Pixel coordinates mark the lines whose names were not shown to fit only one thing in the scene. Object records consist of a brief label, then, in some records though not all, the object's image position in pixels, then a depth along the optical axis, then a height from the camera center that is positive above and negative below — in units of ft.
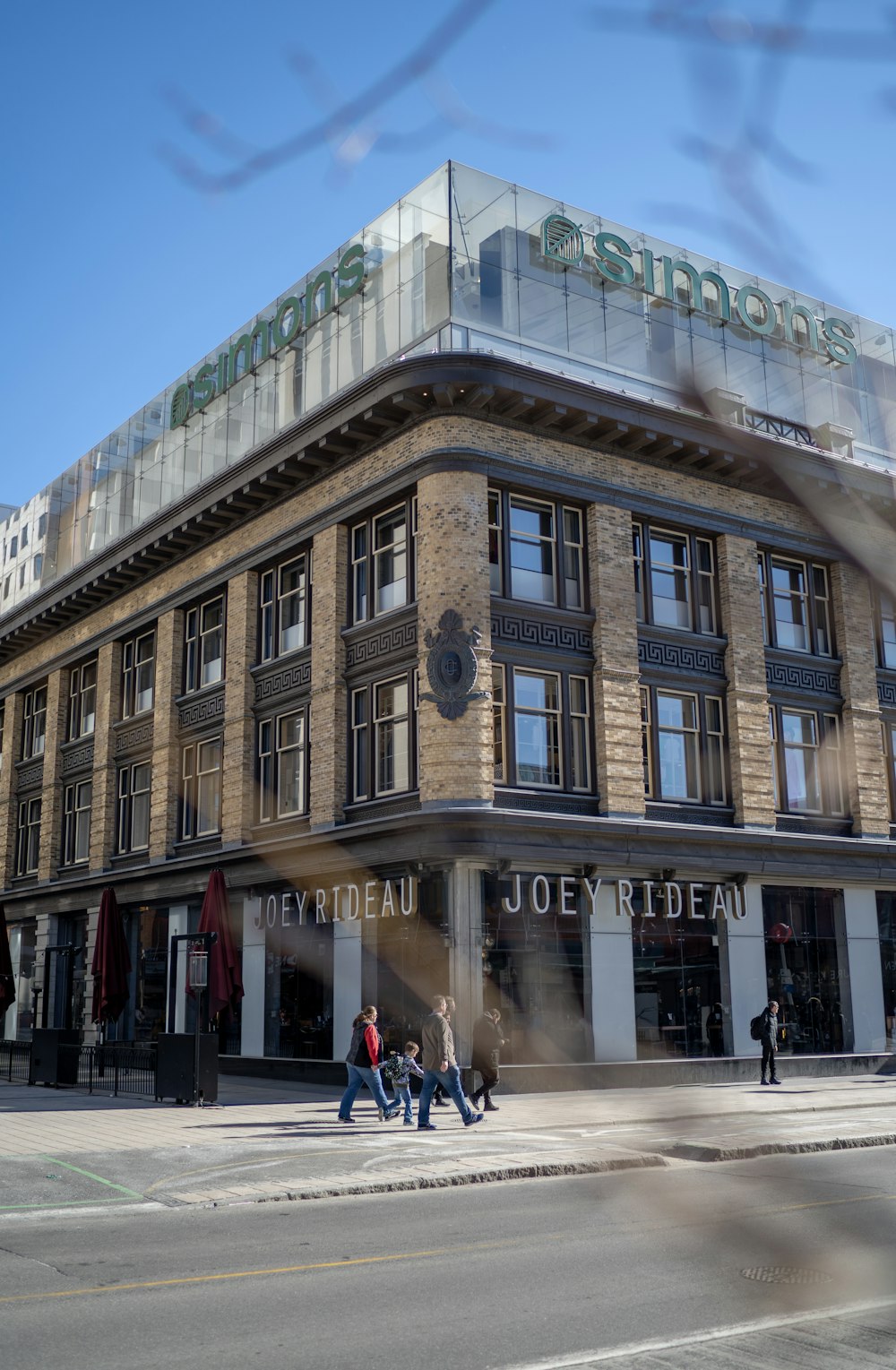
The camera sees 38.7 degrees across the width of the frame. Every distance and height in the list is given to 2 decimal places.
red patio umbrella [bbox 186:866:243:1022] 81.46 +2.15
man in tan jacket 60.80 -3.32
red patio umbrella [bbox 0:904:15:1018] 106.73 +1.58
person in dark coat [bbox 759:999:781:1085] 85.15 -3.30
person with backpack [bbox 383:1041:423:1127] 65.05 -4.29
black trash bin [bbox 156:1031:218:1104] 72.38 -4.27
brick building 85.05 +22.68
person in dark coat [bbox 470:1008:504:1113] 69.56 -3.49
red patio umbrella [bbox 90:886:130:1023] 92.02 +1.64
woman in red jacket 63.21 -3.33
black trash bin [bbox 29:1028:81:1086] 85.20 -4.11
